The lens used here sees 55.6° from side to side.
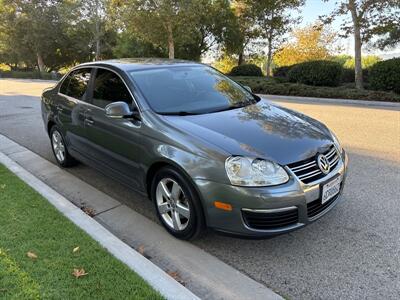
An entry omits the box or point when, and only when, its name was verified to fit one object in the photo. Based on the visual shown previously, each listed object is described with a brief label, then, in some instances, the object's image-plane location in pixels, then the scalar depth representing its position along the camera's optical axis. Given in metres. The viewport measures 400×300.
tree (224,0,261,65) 21.83
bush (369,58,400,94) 12.84
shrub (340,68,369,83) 18.49
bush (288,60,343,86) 15.53
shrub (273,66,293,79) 21.29
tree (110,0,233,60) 21.34
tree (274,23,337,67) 29.45
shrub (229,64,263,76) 21.86
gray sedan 3.00
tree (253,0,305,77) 20.48
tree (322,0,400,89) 14.38
